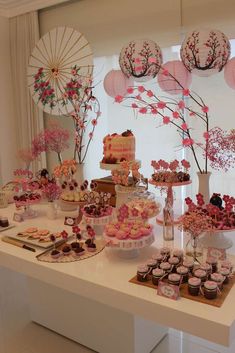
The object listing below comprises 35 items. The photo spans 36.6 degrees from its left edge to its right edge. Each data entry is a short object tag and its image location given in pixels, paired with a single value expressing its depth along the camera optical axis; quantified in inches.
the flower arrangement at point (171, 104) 125.8
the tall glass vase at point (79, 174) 94.1
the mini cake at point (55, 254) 61.3
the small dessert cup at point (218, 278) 48.5
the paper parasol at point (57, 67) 129.5
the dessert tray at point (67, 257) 60.7
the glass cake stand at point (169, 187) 74.7
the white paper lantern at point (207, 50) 80.4
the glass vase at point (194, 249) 58.1
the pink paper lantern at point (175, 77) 89.6
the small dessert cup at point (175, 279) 49.5
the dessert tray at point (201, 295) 46.2
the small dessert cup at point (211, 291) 46.6
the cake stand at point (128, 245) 57.6
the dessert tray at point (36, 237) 66.7
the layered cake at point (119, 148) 86.4
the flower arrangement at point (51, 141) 96.7
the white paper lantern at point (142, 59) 94.2
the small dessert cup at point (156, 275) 50.7
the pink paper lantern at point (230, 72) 82.9
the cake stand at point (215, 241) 62.6
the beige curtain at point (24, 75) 159.0
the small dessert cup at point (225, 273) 50.6
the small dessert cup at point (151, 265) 53.4
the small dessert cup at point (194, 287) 47.6
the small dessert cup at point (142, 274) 52.2
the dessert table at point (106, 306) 44.7
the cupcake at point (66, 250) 62.4
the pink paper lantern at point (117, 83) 103.5
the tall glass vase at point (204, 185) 73.7
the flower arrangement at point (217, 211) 59.3
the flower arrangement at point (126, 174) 78.1
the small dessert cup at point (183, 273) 50.9
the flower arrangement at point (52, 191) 81.7
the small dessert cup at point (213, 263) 52.6
